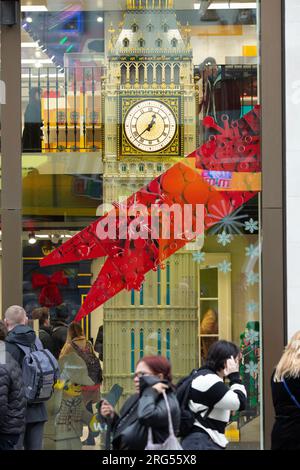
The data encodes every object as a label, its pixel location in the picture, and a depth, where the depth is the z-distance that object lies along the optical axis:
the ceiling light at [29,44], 15.03
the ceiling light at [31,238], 14.93
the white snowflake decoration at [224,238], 14.84
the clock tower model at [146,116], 14.91
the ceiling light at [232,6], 15.01
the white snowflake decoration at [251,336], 14.79
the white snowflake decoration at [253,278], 14.87
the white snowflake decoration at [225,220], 14.89
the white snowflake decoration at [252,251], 14.87
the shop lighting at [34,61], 15.04
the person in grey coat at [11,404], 12.44
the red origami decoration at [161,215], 14.95
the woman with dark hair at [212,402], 11.41
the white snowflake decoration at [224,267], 14.77
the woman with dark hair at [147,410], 10.56
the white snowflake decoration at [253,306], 14.87
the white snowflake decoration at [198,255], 14.88
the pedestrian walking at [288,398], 11.48
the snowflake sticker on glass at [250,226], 14.88
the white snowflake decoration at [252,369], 14.77
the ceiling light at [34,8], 15.09
